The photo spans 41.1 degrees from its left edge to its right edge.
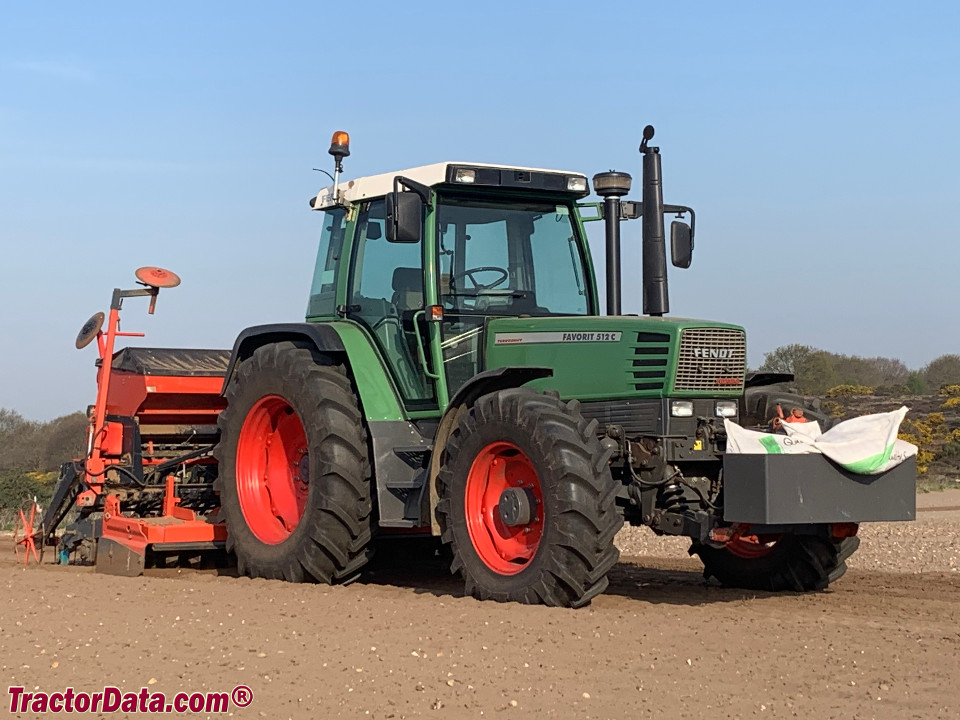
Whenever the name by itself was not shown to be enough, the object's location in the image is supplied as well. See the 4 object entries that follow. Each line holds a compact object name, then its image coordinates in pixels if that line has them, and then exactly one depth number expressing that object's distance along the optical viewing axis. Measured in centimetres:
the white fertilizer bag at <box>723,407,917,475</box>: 733
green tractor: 732
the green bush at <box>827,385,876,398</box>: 3653
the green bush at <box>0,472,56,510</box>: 1920
